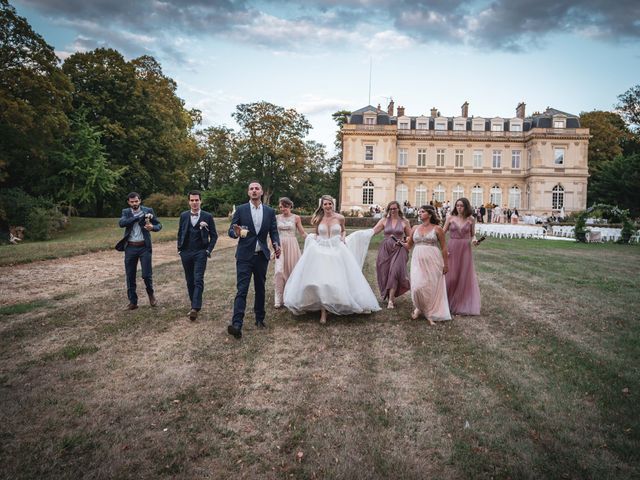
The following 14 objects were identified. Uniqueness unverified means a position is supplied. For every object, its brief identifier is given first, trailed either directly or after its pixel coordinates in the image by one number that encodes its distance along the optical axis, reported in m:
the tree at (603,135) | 50.44
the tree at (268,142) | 47.72
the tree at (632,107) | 50.91
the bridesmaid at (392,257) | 7.57
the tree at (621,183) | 36.03
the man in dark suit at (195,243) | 6.43
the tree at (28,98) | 20.12
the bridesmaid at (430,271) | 6.55
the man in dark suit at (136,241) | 7.03
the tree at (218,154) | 50.53
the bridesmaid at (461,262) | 7.05
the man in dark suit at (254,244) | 5.70
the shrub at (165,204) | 34.78
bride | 6.23
